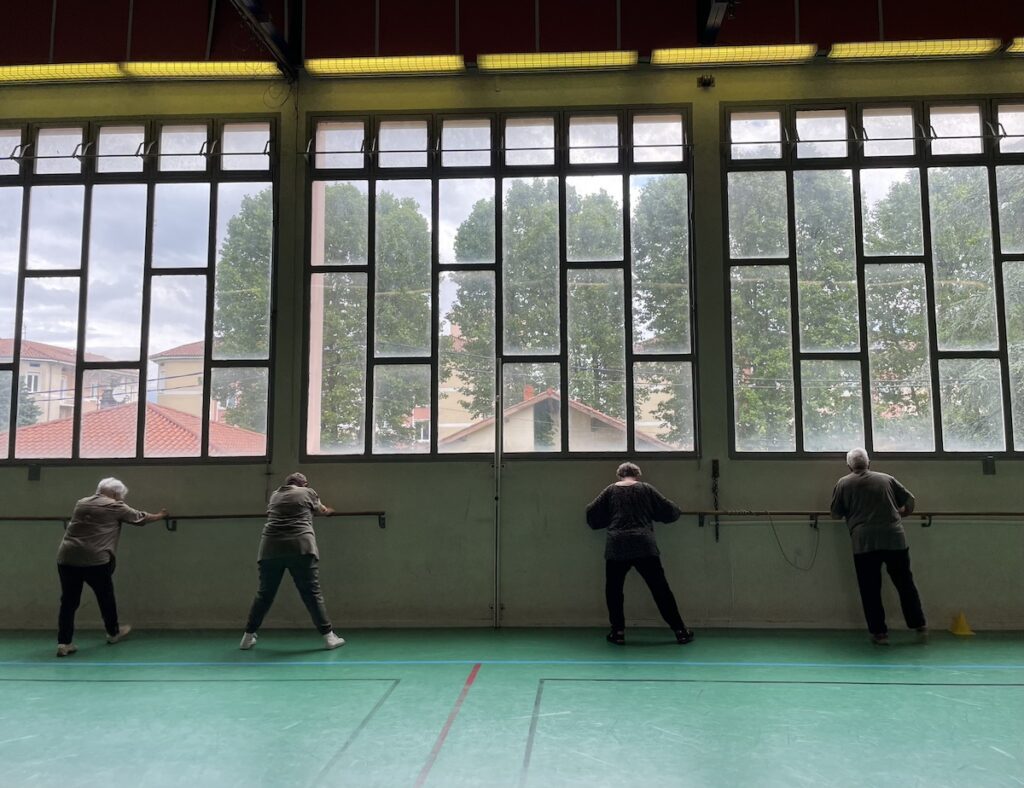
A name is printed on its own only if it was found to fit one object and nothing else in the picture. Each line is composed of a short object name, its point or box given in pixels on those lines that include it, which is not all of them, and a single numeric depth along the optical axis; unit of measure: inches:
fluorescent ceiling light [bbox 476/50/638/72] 265.9
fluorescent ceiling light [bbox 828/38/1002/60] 255.6
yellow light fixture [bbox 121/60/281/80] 266.1
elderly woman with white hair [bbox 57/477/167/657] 227.6
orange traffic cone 238.8
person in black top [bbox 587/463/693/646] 229.0
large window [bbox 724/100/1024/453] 257.4
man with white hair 229.6
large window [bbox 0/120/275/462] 270.8
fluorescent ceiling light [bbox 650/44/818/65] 257.4
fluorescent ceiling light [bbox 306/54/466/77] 264.5
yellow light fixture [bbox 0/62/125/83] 268.8
